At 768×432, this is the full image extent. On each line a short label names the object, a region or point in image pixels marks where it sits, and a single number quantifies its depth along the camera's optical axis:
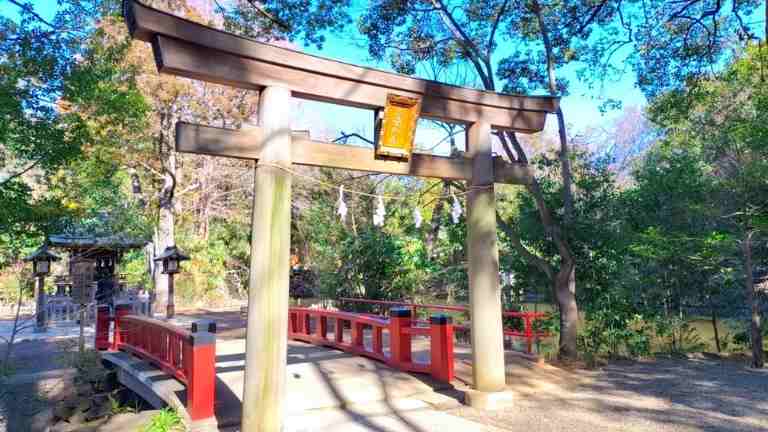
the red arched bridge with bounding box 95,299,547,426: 5.63
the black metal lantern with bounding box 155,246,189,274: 16.03
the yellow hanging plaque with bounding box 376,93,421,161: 5.92
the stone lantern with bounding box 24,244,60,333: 15.37
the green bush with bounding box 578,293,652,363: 10.88
